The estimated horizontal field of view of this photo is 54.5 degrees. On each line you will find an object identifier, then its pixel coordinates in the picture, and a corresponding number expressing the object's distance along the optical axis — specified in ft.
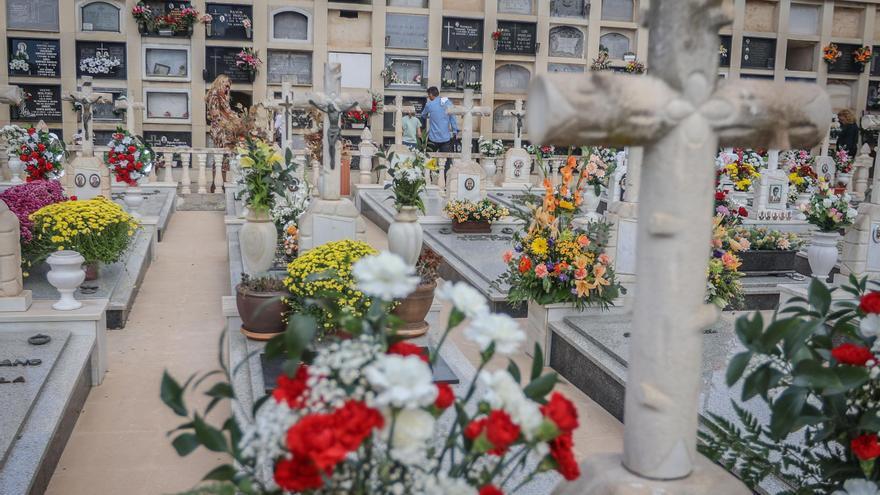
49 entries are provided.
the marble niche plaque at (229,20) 43.06
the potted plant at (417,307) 15.28
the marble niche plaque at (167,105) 43.09
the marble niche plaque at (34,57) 41.04
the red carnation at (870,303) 5.98
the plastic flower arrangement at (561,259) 16.63
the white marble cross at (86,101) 28.84
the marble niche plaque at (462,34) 46.14
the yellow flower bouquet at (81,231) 18.60
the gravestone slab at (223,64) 43.21
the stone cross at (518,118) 38.11
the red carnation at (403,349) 4.96
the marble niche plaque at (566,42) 47.75
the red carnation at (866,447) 5.70
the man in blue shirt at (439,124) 39.44
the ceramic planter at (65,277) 14.99
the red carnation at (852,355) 5.64
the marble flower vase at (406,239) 17.51
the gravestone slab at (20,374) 10.69
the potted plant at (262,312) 14.62
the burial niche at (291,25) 44.19
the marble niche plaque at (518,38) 46.80
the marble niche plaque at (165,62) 42.60
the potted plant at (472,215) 27.96
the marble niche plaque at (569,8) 47.47
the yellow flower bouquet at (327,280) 13.56
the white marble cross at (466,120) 31.42
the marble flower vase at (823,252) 20.03
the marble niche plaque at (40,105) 41.27
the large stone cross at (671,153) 5.05
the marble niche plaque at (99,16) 41.88
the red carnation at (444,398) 4.86
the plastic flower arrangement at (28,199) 18.54
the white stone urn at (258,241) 18.31
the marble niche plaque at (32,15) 41.06
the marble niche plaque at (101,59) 41.70
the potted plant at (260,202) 18.37
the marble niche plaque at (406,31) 45.62
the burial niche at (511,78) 47.70
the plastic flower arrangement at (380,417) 4.28
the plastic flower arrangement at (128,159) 27.58
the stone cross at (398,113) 38.96
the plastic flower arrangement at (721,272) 17.25
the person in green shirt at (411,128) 40.52
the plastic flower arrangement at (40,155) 31.48
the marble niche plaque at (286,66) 44.42
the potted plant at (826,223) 20.03
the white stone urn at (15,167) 33.14
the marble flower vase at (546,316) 16.90
